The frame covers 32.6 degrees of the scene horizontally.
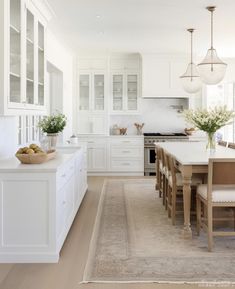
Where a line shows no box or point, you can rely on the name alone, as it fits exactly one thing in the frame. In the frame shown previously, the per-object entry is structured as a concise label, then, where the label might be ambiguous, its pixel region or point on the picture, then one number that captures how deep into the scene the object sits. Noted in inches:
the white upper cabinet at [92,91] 358.0
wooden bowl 148.4
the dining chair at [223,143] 247.1
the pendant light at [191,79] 255.8
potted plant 217.9
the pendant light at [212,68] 199.2
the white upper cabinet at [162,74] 346.0
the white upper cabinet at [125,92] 360.5
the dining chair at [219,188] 151.5
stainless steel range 349.1
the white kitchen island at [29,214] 137.4
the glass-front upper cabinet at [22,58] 132.9
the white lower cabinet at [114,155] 353.1
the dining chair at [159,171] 256.0
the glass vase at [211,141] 198.2
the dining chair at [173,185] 187.8
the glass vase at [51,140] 219.8
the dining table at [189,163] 162.7
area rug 126.9
